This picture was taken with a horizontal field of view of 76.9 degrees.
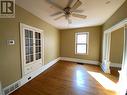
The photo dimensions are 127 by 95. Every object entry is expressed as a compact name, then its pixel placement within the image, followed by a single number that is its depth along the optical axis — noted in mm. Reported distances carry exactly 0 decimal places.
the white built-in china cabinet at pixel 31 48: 2824
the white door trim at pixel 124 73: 1962
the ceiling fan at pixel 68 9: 2170
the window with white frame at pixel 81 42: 5614
